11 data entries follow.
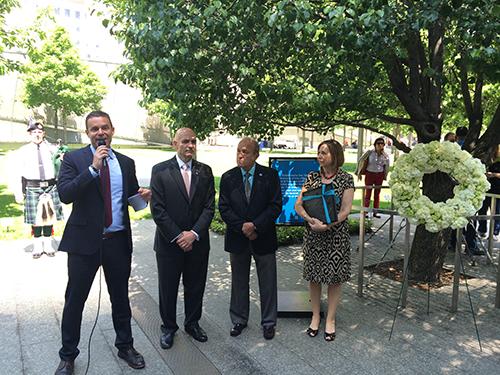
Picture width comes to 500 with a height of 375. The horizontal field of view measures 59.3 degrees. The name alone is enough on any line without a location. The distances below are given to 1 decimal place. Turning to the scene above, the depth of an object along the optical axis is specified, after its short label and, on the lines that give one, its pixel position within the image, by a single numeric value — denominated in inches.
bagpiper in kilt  253.6
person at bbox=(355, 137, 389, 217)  424.8
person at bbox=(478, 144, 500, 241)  282.1
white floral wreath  158.1
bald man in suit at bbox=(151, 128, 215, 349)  152.5
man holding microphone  131.4
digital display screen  225.6
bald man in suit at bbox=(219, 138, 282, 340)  161.1
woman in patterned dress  160.2
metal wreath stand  181.6
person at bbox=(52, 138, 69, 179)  275.8
